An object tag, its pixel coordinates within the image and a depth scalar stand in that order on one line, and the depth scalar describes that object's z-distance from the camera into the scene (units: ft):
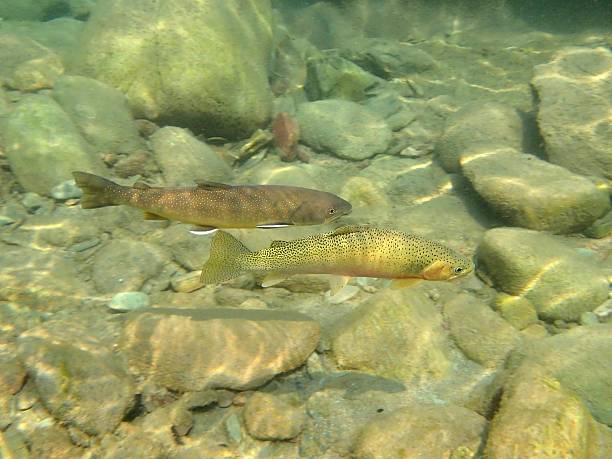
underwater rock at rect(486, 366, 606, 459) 8.89
